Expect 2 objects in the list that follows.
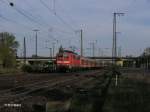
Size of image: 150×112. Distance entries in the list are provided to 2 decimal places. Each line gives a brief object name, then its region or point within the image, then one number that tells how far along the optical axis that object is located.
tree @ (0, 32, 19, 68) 107.41
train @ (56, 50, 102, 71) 72.56
